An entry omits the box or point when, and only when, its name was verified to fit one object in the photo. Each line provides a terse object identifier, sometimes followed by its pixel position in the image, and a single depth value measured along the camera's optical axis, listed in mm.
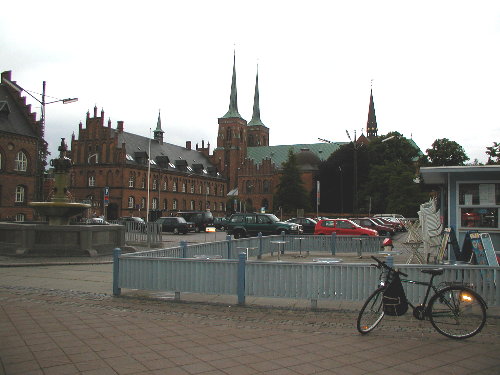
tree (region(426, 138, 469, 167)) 46188
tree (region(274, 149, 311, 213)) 81375
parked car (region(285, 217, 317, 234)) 38362
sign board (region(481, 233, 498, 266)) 9695
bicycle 6922
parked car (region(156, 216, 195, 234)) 40969
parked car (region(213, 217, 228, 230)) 50244
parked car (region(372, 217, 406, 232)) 38781
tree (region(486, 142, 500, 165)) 40281
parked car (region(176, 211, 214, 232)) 46312
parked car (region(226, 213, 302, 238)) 32438
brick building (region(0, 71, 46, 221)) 47625
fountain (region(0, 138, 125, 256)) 17781
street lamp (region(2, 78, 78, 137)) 29569
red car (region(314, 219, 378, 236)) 26962
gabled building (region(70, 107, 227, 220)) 75938
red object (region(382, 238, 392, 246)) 9304
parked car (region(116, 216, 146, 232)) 25578
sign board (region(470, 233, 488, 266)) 10211
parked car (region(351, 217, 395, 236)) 34844
